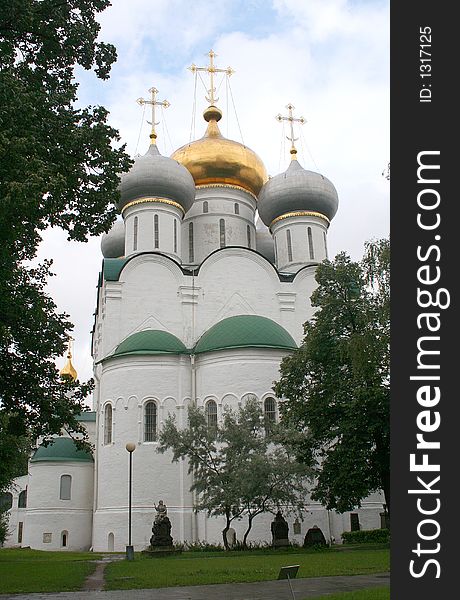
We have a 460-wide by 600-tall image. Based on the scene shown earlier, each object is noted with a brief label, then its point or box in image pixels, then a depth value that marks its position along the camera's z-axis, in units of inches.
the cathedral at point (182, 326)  995.3
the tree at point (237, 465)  783.7
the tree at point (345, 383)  695.7
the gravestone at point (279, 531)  874.8
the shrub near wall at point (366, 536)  948.0
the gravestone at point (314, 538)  852.0
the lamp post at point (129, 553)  712.0
